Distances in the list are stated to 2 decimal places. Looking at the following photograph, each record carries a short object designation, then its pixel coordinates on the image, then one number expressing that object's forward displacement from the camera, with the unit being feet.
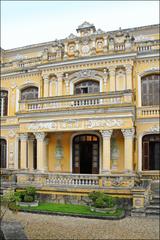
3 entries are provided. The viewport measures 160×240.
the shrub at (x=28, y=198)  41.83
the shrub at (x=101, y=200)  38.01
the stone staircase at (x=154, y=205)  37.93
